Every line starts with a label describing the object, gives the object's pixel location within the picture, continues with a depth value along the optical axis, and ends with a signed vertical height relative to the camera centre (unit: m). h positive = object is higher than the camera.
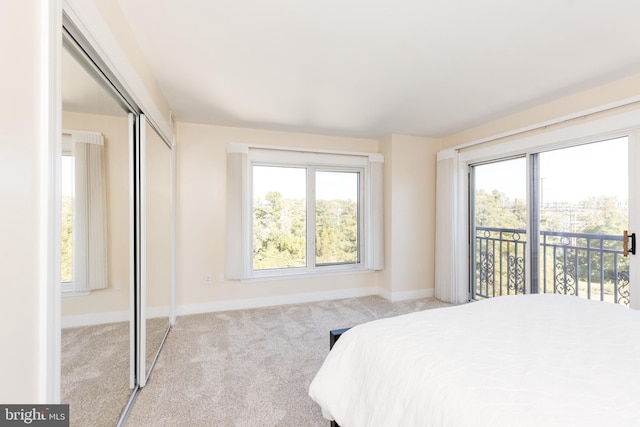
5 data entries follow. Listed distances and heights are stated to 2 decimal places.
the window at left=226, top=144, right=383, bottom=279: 3.67 +0.04
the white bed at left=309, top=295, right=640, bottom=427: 0.87 -0.56
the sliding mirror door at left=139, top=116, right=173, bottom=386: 2.04 -0.23
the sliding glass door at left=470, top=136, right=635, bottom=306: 2.59 -0.09
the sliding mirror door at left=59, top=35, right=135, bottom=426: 1.11 -0.14
